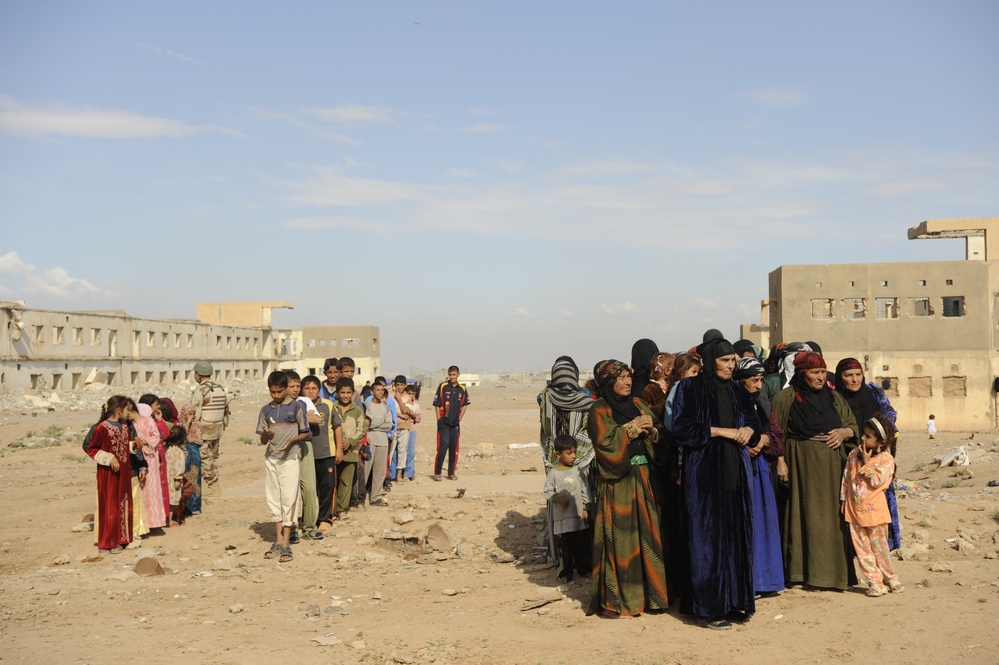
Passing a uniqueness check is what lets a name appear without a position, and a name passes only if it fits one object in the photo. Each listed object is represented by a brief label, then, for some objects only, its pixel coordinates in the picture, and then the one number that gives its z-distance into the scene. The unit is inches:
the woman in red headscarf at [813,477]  236.8
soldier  396.2
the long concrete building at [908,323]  844.6
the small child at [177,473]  388.5
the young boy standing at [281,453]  320.2
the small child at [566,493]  265.9
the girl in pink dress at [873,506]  232.4
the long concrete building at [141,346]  1364.4
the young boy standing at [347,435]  376.2
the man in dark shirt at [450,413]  474.3
